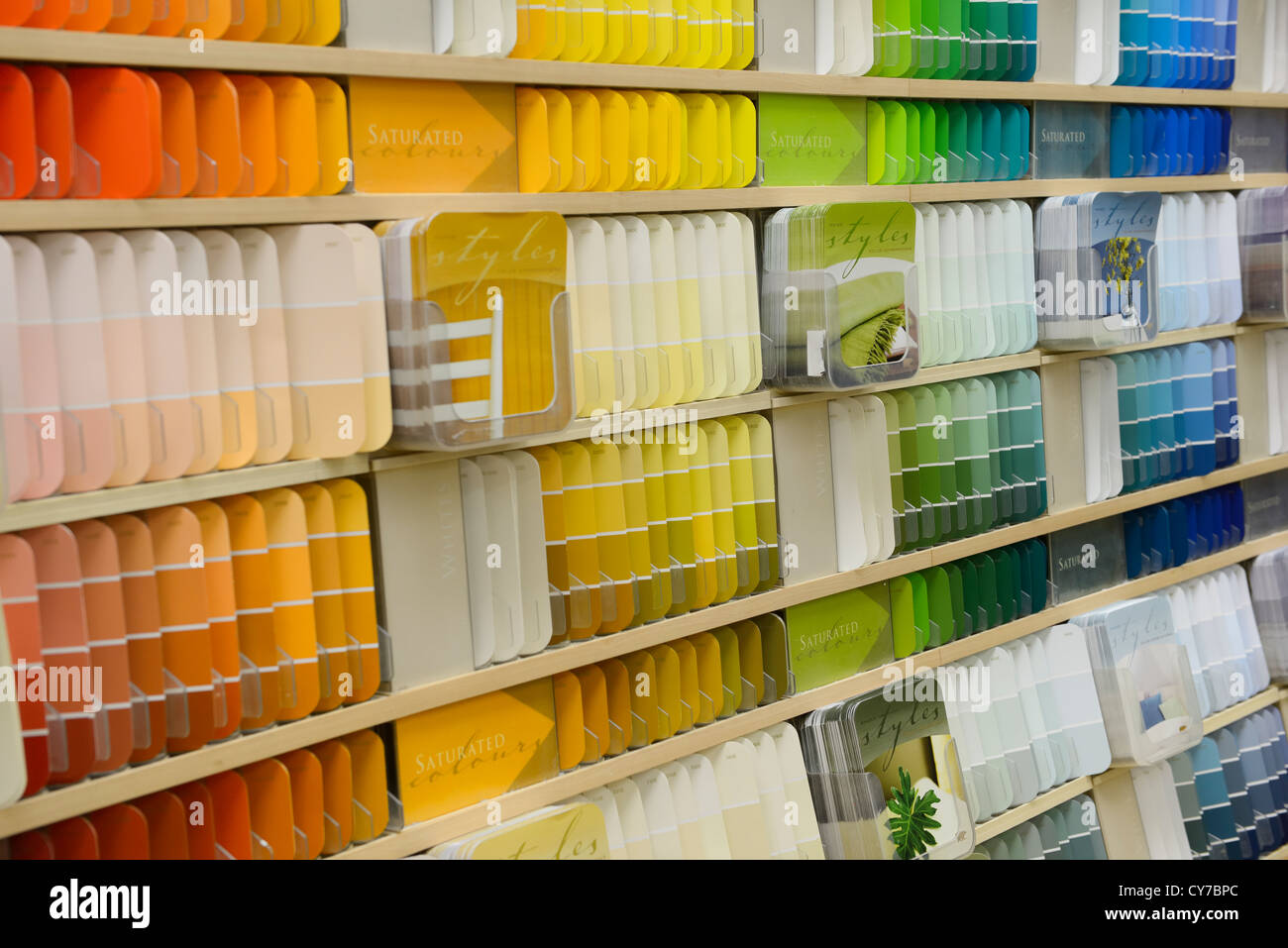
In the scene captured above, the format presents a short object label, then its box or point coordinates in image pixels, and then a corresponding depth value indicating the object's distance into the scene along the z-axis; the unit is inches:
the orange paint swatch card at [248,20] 84.7
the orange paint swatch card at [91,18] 77.7
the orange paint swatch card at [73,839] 79.4
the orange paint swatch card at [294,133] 88.7
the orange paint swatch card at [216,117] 84.5
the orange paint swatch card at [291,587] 89.7
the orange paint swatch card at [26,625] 76.1
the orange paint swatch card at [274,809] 89.1
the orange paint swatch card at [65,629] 78.3
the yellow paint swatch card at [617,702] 111.8
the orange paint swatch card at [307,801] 91.0
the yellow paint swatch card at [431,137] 94.5
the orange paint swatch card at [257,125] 86.8
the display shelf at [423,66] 76.7
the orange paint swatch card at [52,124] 76.7
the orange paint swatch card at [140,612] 82.3
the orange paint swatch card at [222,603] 85.6
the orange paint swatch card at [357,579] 93.0
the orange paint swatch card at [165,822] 84.0
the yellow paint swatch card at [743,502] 121.3
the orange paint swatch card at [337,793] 92.9
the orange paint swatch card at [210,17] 82.7
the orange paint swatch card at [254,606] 87.9
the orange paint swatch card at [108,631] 80.1
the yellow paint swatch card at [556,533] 105.9
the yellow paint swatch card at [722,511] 119.0
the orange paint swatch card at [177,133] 81.9
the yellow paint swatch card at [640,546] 111.1
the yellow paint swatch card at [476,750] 98.7
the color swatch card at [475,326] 91.0
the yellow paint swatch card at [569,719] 107.7
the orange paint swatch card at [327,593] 91.7
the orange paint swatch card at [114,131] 79.0
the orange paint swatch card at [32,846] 78.2
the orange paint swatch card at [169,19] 81.0
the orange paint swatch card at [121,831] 81.7
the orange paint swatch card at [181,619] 83.7
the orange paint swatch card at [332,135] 91.5
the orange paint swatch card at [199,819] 85.7
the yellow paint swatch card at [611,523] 109.2
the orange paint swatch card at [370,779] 95.7
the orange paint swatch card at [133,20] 79.4
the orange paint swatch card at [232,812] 87.4
